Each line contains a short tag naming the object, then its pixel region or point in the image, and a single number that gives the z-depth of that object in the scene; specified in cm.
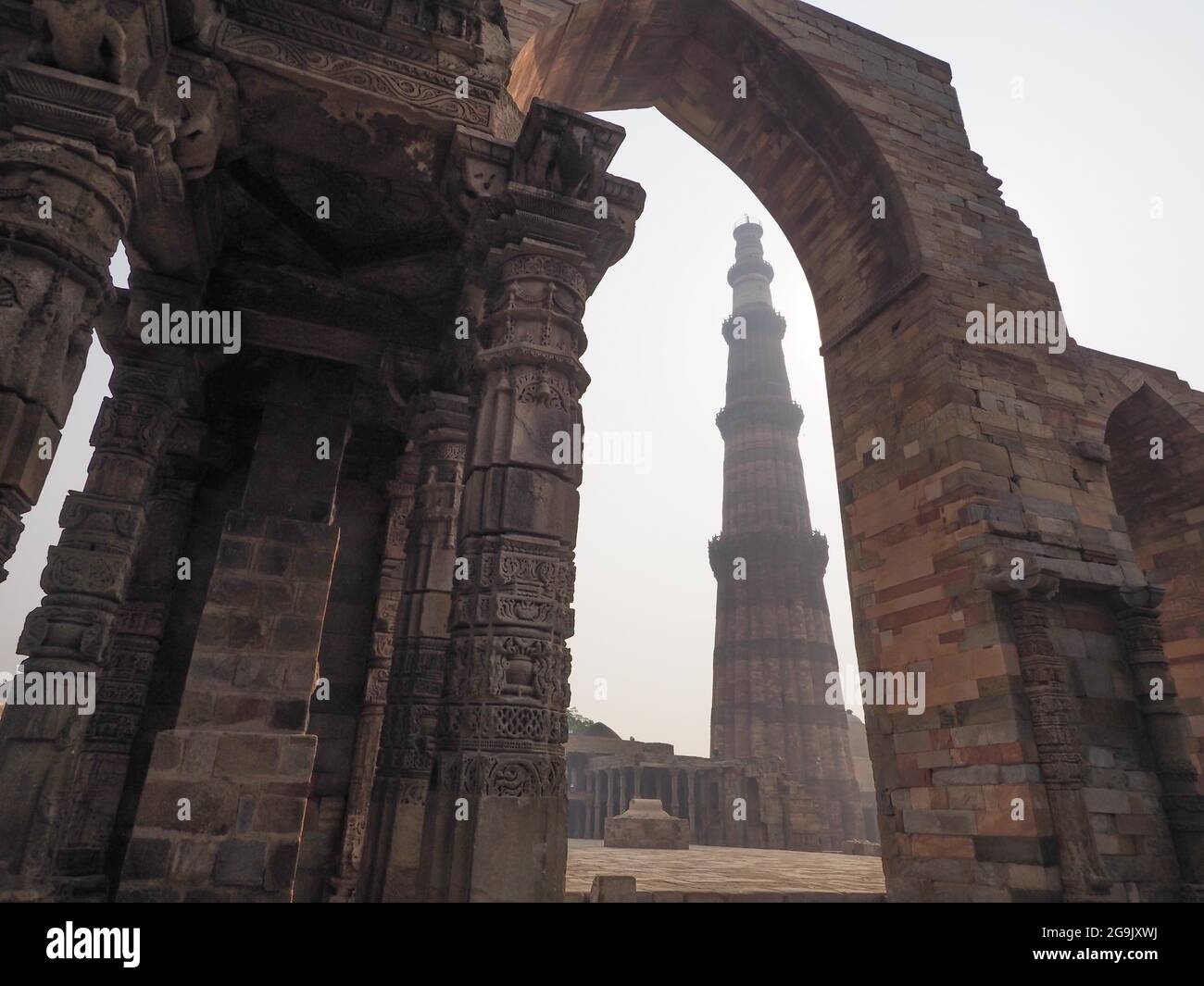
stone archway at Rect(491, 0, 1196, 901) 734
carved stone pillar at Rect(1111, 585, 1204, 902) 698
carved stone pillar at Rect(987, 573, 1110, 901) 643
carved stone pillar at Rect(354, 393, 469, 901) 603
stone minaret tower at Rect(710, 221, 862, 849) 3684
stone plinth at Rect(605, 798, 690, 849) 2055
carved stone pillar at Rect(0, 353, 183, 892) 409
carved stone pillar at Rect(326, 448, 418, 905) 767
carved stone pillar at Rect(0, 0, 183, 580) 299
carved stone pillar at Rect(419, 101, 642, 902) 342
